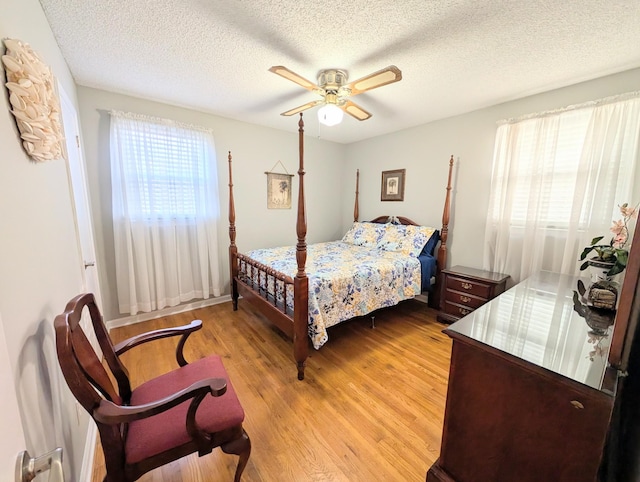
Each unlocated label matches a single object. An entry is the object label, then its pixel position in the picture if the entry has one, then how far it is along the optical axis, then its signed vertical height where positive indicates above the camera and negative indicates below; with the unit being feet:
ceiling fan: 5.79 +2.86
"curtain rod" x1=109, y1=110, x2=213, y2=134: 8.41 +2.85
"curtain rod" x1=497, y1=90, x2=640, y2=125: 6.56 +2.88
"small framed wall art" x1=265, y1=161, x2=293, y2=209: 12.47 +0.64
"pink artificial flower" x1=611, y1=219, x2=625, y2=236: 4.90 -0.37
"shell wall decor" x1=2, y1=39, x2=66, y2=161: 2.76 +1.15
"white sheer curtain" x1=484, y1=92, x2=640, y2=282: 6.75 +0.75
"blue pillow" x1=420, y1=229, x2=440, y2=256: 10.72 -1.63
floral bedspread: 7.13 -2.39
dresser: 2.78 -2.29
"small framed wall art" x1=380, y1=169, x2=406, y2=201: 12.25 +0.95
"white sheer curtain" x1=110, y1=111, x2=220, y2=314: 8.73 -0.37
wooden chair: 2.80 -3.02
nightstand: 8.44 -2.86
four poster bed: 6.64 -2.27
